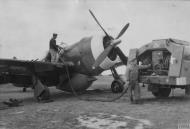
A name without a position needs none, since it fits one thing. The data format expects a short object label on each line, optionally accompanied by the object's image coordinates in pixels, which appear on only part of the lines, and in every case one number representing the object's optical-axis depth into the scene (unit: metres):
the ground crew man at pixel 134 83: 9.79
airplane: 12.16
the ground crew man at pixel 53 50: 13.40
